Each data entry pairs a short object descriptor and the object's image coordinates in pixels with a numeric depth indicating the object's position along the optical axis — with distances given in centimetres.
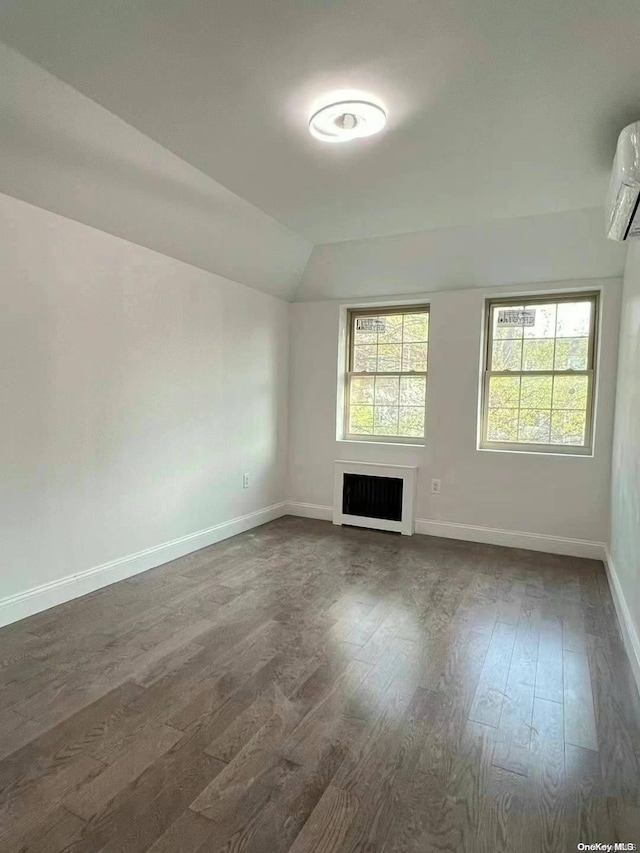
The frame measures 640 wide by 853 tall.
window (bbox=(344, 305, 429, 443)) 466
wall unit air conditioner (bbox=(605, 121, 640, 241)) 199
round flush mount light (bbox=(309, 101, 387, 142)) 208
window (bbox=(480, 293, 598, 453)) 405
